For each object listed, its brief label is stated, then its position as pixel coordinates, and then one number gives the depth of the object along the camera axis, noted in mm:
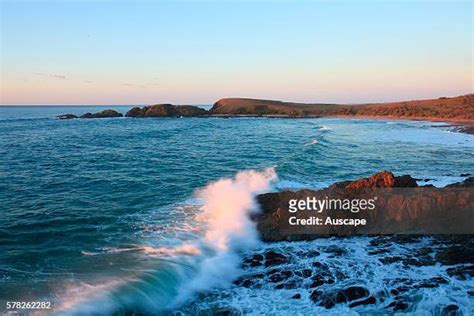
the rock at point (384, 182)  16891
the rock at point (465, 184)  17594
